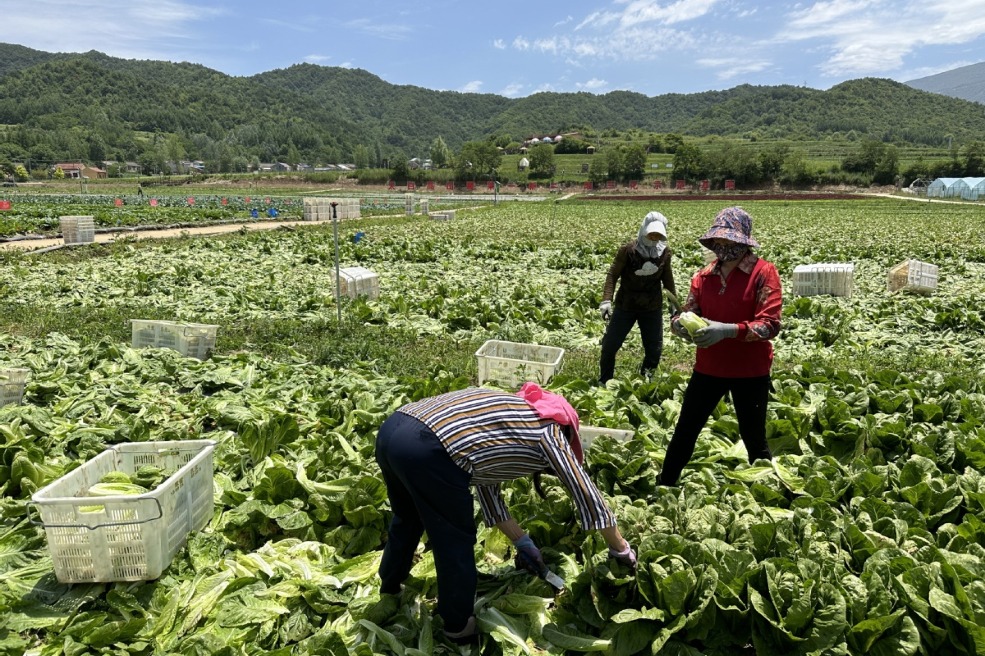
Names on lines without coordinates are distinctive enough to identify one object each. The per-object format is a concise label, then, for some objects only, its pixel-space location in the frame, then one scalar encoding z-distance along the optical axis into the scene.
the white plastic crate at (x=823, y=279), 11.88
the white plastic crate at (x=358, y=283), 11.40
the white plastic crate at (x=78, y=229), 18.62
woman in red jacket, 4.03
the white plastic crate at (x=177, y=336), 7.89
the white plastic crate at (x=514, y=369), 6.68
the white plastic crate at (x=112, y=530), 3.40
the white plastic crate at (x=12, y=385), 5.91
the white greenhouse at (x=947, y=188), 61.15
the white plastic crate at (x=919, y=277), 11.96
